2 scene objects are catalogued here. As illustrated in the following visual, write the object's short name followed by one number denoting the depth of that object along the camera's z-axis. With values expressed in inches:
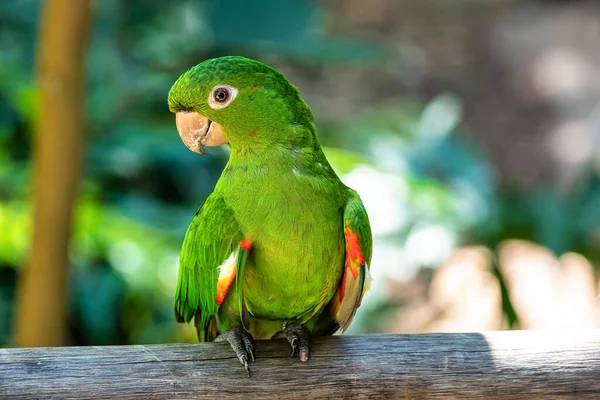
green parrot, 112.1
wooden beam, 111.2
